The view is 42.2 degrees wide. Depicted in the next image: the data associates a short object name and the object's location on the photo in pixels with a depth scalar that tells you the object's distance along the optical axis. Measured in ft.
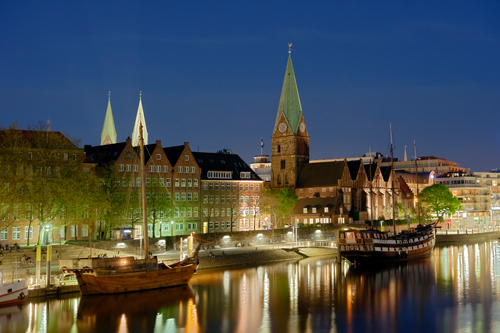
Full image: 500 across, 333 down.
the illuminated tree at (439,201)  497.87
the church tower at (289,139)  447.42
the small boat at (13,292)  161.27
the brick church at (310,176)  425.69
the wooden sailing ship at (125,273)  179.32
